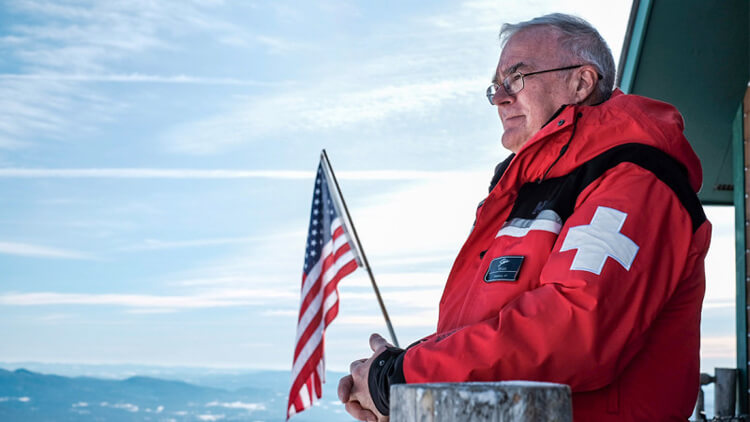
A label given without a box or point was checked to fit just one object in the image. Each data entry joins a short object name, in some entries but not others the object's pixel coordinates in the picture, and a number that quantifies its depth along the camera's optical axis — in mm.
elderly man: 1833
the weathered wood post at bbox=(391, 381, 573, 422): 1268
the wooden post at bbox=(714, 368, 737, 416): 6109
